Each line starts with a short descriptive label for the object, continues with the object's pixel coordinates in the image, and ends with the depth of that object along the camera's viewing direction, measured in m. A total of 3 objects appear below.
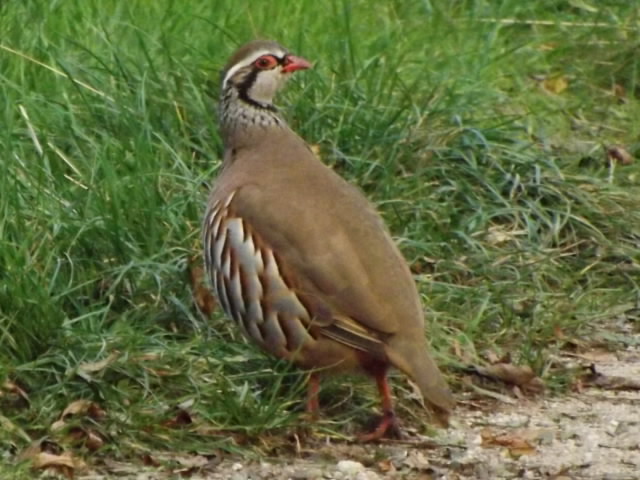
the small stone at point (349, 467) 11.09
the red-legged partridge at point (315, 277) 11.48
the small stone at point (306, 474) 10.94
